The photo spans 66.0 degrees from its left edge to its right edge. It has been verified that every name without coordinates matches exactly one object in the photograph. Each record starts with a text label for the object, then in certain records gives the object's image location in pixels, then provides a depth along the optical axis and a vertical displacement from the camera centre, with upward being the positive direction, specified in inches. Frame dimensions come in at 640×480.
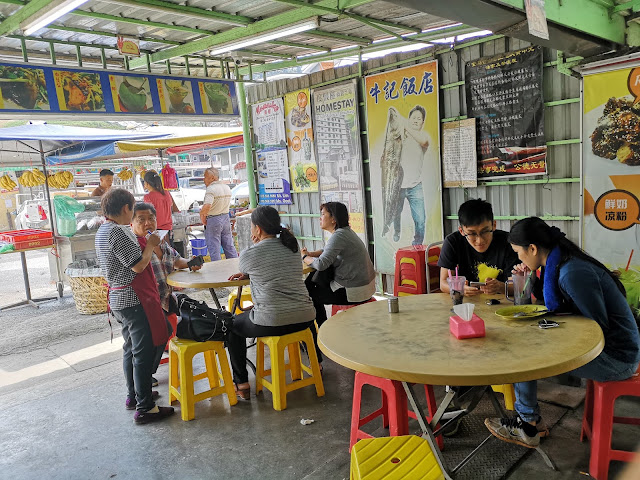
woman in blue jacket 86.9 -24.1
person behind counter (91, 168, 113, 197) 285.6 +7.7
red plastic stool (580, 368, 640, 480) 89.4 -49.0
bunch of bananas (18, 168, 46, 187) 284.4 +11.6
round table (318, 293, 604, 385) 69.5 -28.8
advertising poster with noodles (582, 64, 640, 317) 151.7 -4.1
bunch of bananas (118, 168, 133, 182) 415.8 +14.3
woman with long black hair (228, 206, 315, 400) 128.0 -26.1
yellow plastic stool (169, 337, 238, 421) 129.3 -50.9
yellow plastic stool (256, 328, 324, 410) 130.0 -53.3
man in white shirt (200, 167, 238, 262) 293.9 -19.0
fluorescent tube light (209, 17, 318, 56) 170.9 +53.3
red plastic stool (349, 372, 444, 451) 90.7 -46.2
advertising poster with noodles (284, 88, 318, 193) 255.9 +19.0
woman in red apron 126.2 -26.1
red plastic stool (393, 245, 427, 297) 176.9 -37.1
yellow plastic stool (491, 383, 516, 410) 118.3 -55.8
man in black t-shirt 119.0 -22.3
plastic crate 260.0 -19.8
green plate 90.2 -28.2
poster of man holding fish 205.9 +5.4
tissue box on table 82.6 -27.2
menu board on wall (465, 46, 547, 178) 174.4 +18.6
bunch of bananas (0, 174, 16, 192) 295.9 +10.4
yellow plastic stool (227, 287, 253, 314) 179.9 -42.2
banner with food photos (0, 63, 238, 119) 171.9 +38.4
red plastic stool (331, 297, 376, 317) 165.4 -46.1
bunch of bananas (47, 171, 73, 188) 295.4 +9.9
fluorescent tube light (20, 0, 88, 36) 130.3 +50.5
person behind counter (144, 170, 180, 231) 272.8 -5.2
